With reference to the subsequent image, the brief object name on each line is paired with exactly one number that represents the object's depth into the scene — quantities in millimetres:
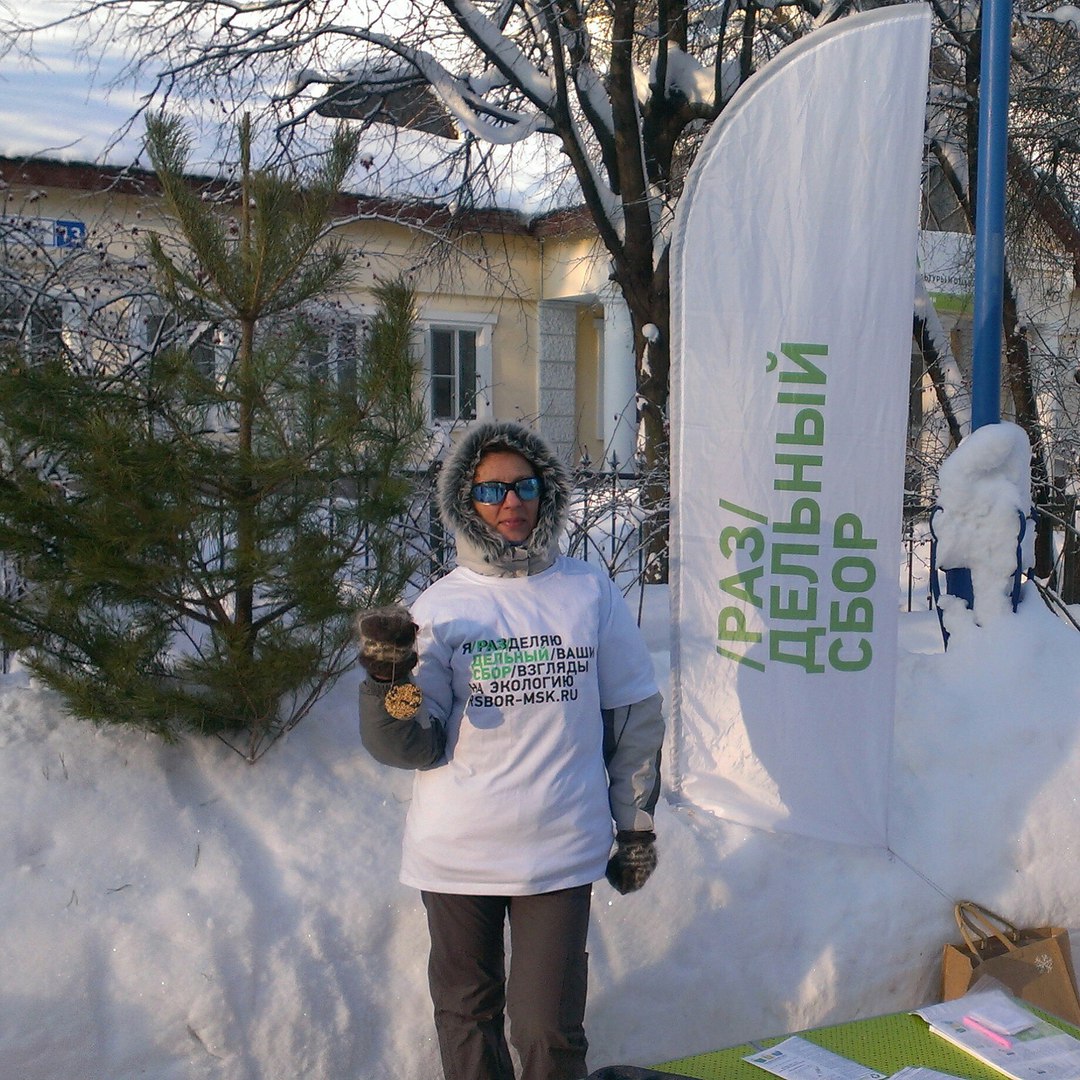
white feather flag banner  3447
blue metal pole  4125
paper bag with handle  3352
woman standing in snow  2492
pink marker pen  2295
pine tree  2949
